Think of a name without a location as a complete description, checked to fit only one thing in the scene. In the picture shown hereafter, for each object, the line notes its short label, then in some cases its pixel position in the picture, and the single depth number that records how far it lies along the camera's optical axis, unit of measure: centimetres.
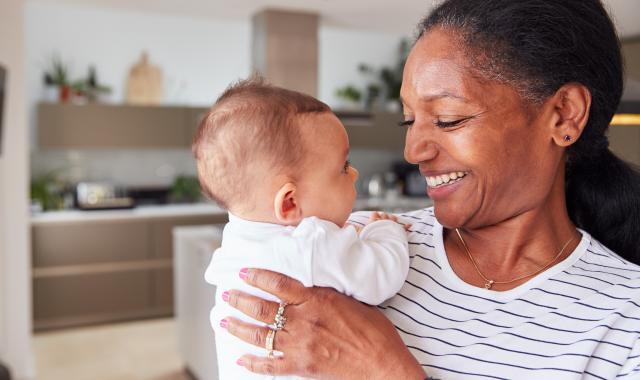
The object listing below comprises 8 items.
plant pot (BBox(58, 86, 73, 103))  543
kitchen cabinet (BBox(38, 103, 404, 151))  527
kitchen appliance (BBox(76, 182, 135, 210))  546
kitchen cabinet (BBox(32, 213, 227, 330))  510
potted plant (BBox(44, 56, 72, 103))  543
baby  107
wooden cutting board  580
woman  103
